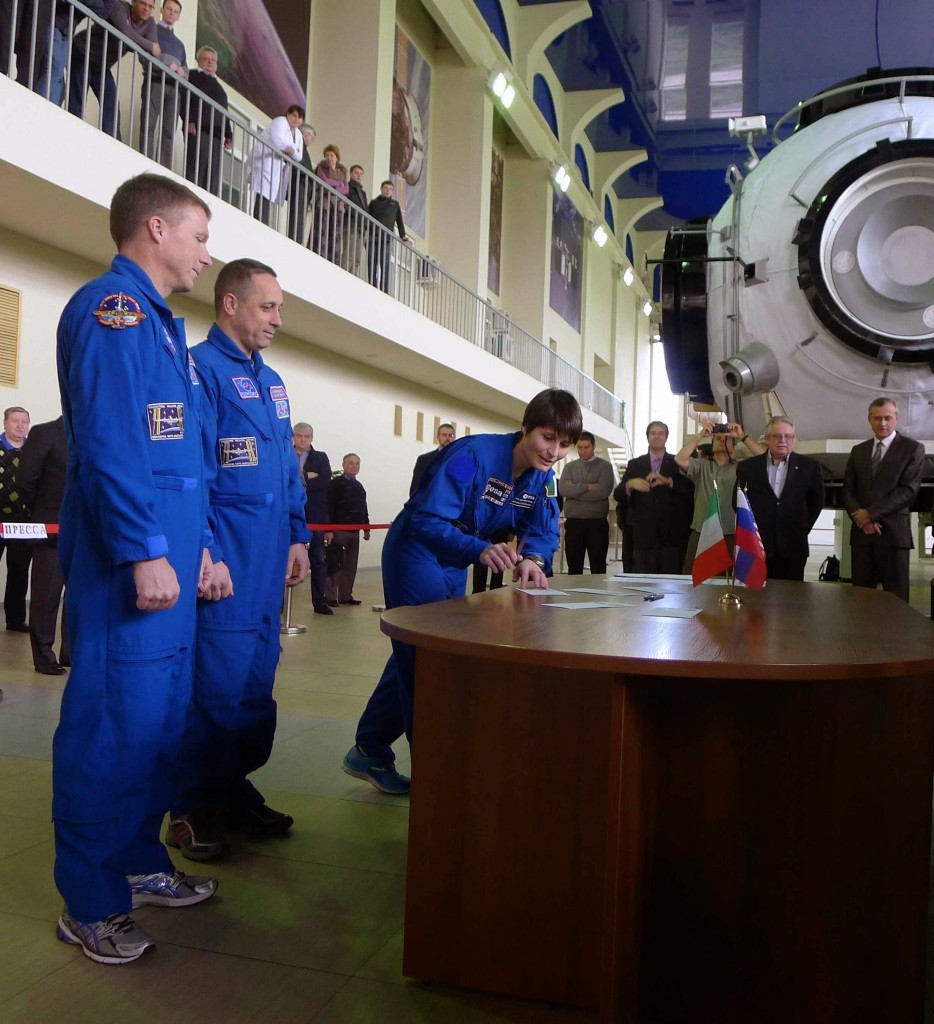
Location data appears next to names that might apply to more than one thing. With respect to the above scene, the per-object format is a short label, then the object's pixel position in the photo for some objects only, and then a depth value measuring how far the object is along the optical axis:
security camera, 5.14
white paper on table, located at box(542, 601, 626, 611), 2.62
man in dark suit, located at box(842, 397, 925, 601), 5.14
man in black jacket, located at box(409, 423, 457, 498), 8.50
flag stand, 2.93
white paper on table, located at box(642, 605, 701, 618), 2.53
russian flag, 3.19
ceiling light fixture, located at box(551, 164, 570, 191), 22.75
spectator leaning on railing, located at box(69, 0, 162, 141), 8.06
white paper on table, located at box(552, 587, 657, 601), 3.11
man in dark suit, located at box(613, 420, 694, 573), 8.12
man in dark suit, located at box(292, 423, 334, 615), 8.95
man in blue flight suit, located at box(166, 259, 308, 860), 2.80
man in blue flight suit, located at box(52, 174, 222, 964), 2.08
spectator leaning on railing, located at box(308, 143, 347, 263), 12.06
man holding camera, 6.63
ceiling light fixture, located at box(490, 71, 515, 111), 18.39
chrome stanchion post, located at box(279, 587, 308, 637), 7.33
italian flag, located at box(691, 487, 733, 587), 3.02
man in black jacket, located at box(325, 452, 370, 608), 9.91
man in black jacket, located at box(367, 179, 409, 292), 13.55
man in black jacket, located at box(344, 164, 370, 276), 12.71
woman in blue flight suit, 2.90
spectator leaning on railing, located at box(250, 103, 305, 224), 10.76
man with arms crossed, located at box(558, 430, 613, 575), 9.11
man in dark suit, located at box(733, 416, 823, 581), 5.59
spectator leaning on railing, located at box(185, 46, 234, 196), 9.52
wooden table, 1.98
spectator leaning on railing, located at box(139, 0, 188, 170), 8.55
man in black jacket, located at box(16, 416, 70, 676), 5.70
